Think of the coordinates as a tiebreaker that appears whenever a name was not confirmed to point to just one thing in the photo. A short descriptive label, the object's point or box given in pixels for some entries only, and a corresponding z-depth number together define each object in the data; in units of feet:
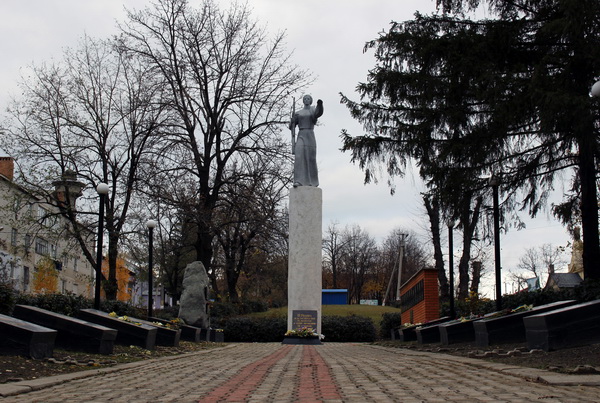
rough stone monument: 78.12
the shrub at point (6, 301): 43.88
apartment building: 87.56
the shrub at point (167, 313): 90.16
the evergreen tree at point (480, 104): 47.01
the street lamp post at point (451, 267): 60.33
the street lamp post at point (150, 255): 70.54
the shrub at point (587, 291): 41.01
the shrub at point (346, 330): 93.09
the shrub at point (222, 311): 104.89
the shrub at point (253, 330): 93.20
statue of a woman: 83.41
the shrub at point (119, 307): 66.47
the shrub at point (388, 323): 90.02
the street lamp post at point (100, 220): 53.52
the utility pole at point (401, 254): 198.15
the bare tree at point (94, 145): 88.48
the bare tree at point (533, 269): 244.22
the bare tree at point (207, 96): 93.09
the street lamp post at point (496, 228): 51.19
